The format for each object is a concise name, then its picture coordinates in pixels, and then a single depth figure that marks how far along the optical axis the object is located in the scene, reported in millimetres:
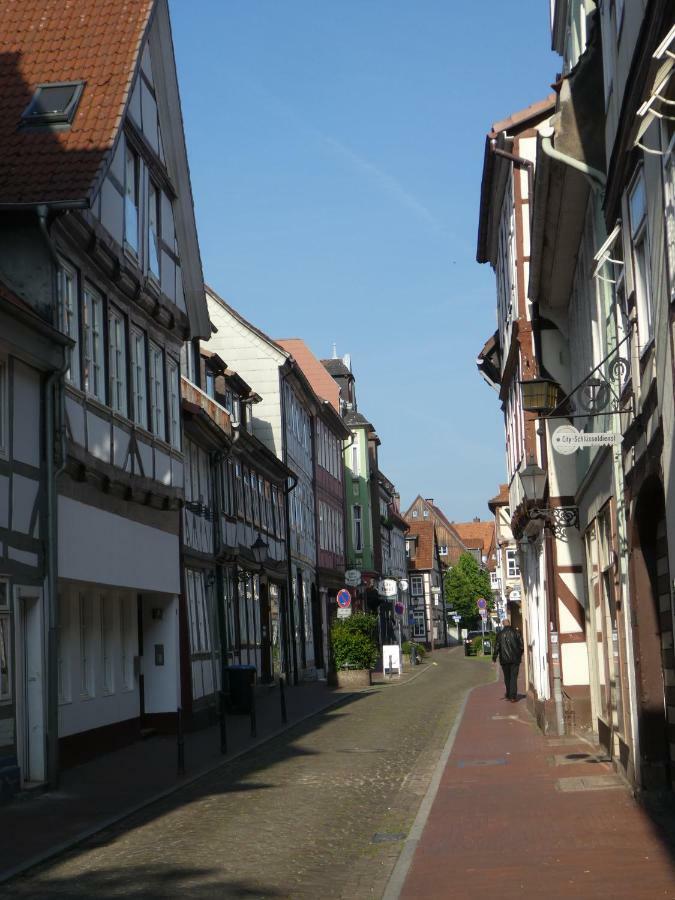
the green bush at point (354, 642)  39406
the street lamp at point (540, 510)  19844
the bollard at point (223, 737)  20312
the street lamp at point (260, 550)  29781
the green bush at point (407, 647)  60156
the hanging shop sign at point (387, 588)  53175
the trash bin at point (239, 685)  30234
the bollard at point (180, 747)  17594
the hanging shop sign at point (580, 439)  12516
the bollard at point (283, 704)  25812
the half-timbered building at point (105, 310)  18078
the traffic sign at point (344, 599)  41156
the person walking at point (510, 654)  29531
